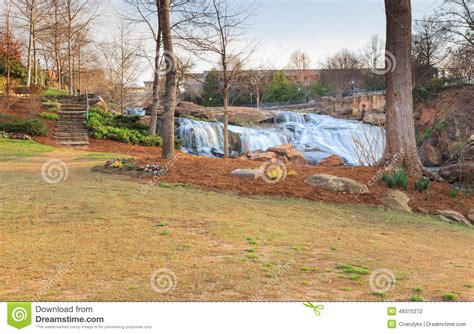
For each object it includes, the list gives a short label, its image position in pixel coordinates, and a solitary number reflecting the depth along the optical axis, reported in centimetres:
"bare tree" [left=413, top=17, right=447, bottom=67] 3122
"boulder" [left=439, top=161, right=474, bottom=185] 1198
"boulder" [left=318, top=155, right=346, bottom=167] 1714
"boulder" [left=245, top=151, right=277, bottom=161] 1692
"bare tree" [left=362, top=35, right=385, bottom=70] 5497
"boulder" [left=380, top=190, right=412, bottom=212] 826
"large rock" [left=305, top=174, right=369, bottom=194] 881
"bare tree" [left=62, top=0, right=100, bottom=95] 2850
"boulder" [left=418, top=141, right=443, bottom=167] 2472
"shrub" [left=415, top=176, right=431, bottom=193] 934
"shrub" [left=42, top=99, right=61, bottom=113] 2223
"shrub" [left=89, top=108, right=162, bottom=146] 2002
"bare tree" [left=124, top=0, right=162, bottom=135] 1889
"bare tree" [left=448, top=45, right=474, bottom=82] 1876
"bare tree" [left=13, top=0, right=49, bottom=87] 2675
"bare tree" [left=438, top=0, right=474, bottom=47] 1809
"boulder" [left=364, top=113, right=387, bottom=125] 3392
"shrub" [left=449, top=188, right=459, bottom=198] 947
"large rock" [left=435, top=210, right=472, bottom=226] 812
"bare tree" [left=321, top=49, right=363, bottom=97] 6059
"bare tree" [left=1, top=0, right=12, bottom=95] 2585
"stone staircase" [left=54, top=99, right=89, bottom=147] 1873
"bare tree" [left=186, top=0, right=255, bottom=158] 1644
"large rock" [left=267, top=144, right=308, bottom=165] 1885
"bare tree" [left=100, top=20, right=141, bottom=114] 3030
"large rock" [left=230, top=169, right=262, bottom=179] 929
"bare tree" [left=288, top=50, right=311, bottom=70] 6243
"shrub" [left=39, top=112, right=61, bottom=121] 2074
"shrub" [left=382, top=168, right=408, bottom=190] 932
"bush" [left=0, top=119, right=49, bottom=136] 1809
